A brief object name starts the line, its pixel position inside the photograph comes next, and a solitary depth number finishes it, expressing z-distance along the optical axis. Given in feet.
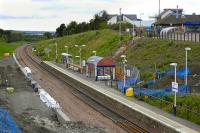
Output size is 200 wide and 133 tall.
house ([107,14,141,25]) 529.28
